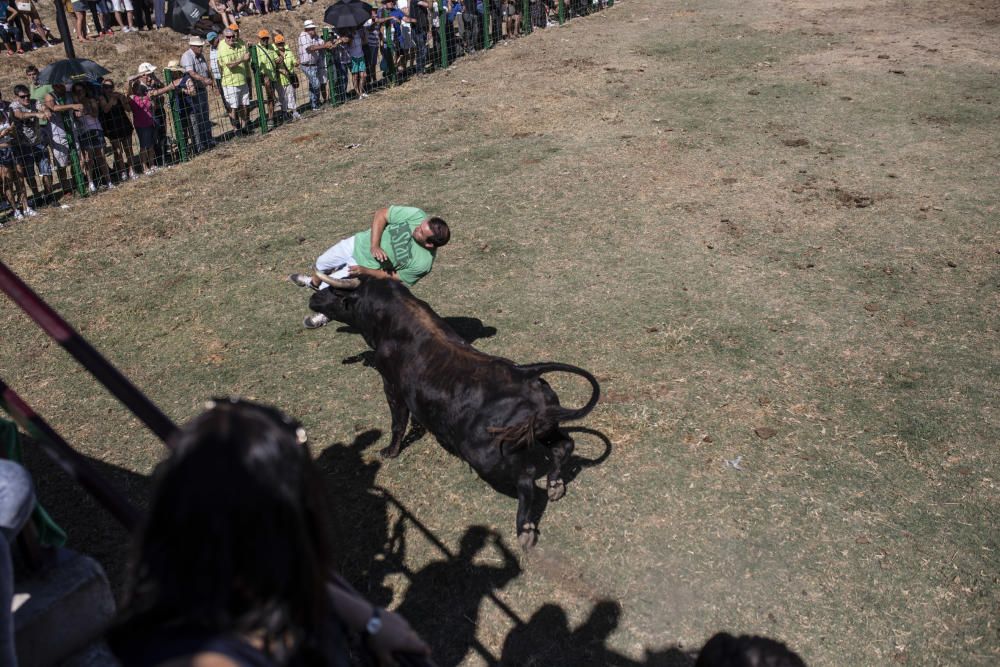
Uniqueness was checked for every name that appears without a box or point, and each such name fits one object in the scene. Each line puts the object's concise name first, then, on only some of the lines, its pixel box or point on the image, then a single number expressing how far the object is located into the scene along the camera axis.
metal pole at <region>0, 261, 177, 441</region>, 2.24
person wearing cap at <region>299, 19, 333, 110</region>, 15.67
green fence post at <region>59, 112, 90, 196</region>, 12.09
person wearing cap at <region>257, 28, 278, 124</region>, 14.79
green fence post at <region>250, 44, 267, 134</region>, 14.38
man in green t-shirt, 6.92
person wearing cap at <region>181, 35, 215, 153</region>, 13.85
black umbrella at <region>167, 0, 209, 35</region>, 17.02
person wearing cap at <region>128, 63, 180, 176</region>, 12.92
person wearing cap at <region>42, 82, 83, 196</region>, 11.97
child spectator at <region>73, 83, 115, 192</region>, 12.26
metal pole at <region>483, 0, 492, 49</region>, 18.69
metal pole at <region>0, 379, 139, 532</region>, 2.64
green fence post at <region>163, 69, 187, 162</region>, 13.34
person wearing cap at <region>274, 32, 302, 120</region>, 15.08
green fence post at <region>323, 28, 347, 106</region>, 15.76
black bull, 5.35
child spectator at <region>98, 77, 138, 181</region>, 12.56
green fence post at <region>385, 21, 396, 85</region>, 16.64
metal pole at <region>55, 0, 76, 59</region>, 14.42
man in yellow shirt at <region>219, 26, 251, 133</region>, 14.52
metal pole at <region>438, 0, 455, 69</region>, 17.50
